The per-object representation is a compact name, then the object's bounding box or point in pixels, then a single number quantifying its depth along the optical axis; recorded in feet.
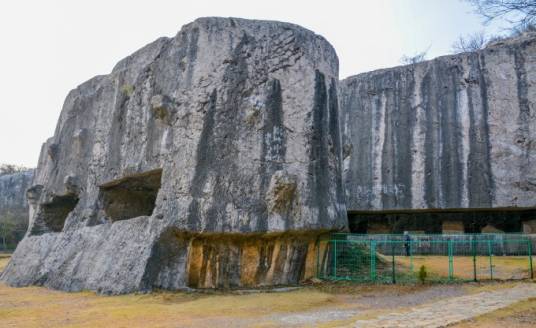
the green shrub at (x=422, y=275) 30.59
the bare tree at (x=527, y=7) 25.02
